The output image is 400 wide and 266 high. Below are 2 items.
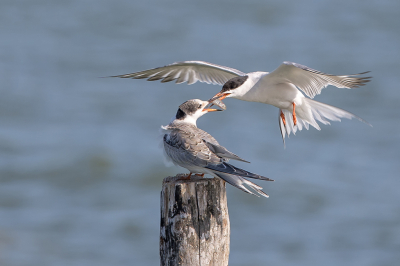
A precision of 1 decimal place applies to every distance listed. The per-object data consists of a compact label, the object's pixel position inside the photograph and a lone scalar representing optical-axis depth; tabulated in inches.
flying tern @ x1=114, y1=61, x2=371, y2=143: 473.1
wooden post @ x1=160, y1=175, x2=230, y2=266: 337.1
